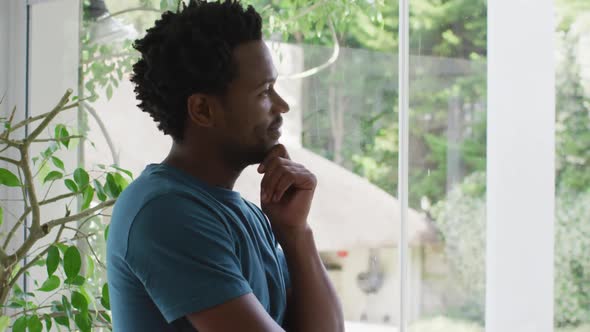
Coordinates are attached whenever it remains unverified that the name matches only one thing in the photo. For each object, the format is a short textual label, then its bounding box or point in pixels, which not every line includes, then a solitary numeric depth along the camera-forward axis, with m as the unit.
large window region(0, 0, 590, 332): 2.59
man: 2.02
